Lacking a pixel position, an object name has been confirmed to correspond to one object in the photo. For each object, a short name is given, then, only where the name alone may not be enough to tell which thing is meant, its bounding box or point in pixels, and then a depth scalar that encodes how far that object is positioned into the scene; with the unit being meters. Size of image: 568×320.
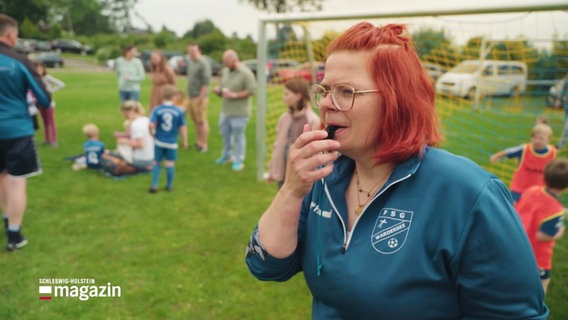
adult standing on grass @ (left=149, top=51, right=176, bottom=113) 8.82
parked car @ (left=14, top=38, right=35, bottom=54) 41.03
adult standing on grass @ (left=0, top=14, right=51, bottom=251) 4.15
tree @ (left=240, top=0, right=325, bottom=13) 42.06
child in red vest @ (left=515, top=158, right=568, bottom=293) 3.28
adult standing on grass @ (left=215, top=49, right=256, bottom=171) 7.47
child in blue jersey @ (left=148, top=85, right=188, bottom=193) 6.09
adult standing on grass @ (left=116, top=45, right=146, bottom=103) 9.55
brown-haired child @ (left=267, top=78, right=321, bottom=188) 4.45
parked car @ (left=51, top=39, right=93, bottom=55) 50.12
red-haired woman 1.24
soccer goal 4.97
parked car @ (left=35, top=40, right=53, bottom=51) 45.27
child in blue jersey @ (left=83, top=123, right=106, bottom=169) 7.37
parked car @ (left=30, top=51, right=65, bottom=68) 33.44
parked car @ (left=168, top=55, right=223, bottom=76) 29.83
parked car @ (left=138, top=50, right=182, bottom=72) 33.58
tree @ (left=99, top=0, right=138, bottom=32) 84.31
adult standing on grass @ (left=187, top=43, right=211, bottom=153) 8.60
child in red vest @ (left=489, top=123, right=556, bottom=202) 4.57
